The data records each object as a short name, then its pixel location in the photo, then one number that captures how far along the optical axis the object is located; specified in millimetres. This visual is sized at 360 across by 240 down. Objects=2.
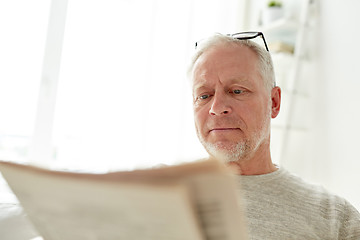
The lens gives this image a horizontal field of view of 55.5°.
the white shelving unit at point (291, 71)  1976
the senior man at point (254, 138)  951
